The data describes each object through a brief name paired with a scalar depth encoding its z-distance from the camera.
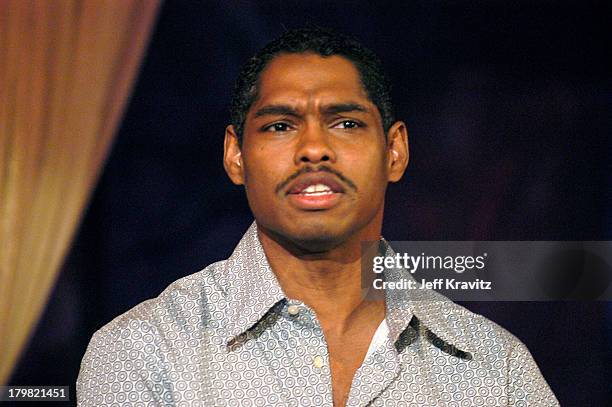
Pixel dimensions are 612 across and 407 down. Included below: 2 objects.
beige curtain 5.84
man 4.96
